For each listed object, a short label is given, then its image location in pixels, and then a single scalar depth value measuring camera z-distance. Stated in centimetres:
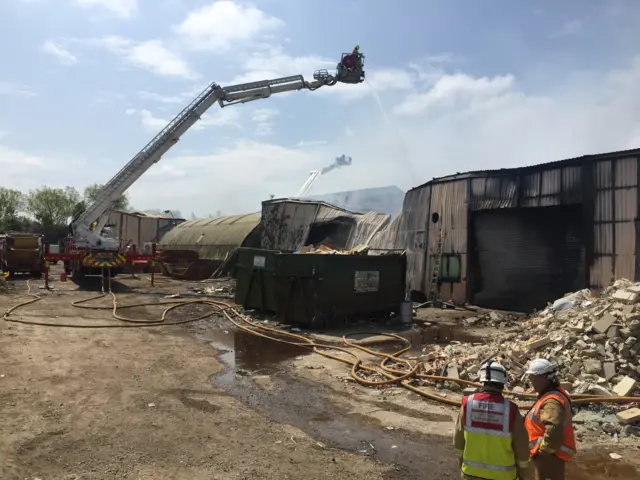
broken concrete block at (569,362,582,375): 679
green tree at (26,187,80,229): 5547
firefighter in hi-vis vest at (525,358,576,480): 316
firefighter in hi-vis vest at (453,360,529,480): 288
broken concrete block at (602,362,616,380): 656
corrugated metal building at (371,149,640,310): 1275
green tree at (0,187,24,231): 5181
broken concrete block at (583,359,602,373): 668
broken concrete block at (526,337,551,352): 764
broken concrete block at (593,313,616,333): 741
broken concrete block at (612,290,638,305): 803
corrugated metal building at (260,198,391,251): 2209
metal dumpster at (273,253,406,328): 1143
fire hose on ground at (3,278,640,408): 637
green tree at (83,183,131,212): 6014
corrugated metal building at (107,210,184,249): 3650
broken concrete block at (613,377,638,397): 597
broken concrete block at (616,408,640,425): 538
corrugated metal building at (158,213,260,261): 2763
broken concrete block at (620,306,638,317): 752
